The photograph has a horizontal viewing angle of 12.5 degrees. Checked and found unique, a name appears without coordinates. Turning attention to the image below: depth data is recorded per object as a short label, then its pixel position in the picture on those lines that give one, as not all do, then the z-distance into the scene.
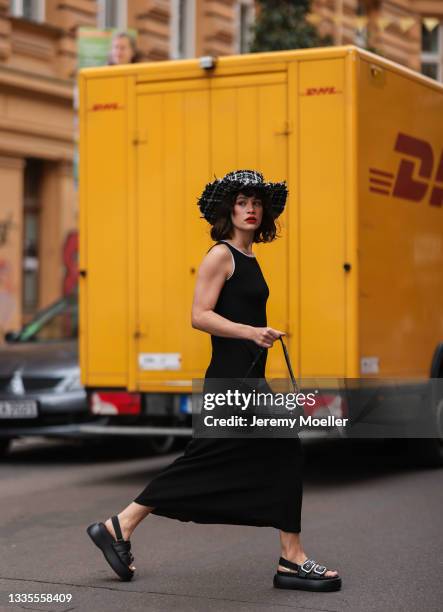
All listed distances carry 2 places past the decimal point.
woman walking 9.24
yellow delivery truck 14.35
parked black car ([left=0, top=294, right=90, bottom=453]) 17.80
